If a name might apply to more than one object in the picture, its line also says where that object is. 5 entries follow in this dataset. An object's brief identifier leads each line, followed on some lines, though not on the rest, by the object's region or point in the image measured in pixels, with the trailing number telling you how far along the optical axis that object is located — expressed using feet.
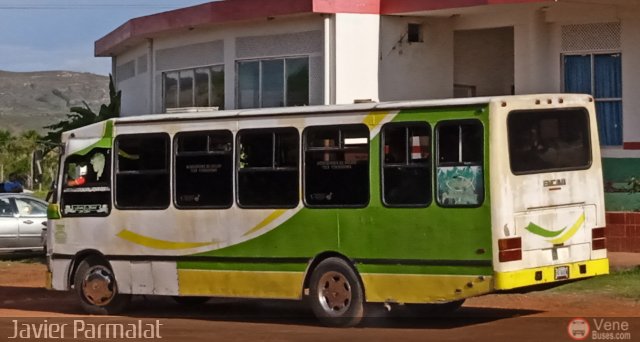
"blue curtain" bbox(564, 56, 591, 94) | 87.61
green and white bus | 49.78
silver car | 94.79
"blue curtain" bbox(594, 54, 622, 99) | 86.69
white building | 86.79
